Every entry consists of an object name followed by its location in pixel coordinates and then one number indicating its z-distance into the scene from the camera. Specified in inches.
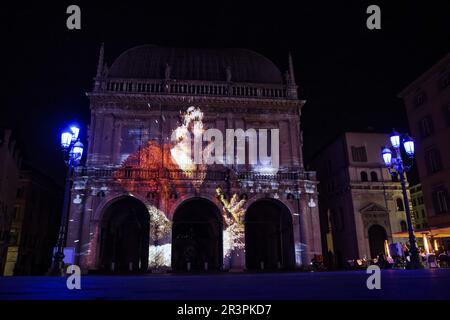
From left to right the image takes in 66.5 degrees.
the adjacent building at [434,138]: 1037.8
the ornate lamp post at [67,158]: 580.4
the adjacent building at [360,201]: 1264.8
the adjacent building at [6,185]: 1365.7
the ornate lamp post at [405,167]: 581.6
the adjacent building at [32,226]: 1520.7
